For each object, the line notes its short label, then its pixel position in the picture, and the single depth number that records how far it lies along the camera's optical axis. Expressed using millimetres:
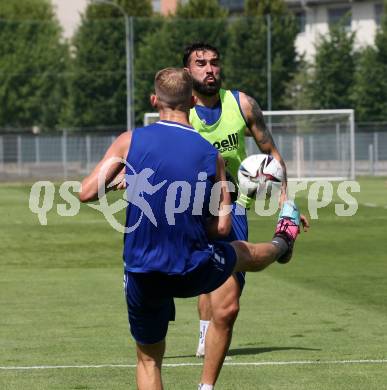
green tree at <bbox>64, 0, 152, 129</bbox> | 68062
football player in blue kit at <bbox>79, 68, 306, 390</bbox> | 6859
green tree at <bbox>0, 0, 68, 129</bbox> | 71188
